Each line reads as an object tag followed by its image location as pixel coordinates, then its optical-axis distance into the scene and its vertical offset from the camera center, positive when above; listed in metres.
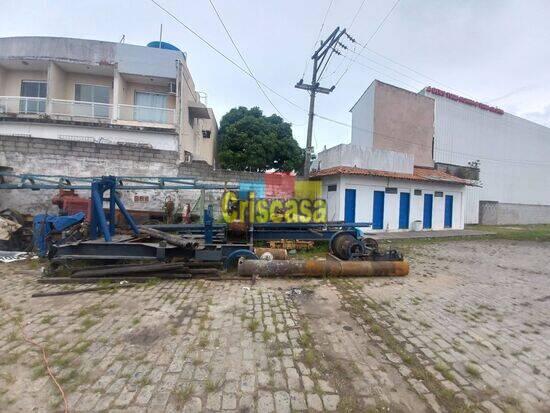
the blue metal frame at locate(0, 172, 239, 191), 6.85 +0.52
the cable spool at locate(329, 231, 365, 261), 6.58 -0.89
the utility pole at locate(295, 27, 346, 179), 12.60 +6.24
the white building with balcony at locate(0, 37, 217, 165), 12.29 +5.77
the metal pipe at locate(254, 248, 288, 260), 6.54 -1.13
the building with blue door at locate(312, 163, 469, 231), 12.86 +0.75
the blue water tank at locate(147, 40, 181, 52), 15.52 +9.22
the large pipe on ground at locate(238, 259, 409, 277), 5.43 -1.24
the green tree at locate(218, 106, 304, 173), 21.14 +5.20
